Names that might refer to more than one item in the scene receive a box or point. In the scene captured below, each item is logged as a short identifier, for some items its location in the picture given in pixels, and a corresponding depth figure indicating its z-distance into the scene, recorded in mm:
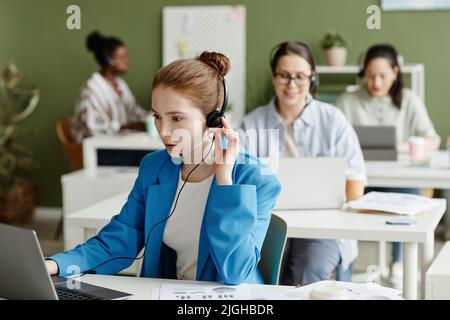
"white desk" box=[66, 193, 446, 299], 2320
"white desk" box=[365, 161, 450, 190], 3225
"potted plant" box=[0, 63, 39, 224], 5367
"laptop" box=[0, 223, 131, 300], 1396
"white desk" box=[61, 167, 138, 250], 3779
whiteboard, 5215
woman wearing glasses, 2926
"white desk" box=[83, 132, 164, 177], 3957
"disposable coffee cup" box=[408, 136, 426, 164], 3633
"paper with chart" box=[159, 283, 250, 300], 1550
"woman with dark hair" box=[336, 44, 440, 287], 4230
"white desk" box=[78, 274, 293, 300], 1586
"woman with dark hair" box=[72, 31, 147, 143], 4734
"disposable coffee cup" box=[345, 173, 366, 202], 2723
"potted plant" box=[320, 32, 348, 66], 4930
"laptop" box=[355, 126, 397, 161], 3625
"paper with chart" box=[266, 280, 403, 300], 1522
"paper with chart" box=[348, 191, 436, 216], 2516
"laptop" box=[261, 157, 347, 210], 2525
